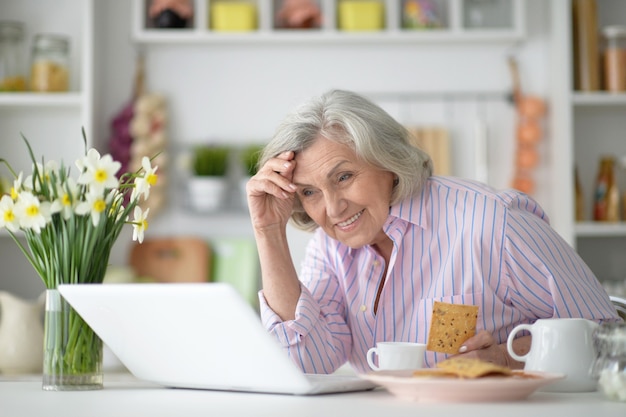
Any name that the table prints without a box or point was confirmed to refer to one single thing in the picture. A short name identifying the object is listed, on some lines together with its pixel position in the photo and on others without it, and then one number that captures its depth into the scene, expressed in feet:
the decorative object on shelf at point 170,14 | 10.59
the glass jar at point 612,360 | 3.66
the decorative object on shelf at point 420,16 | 10.66
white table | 3.35
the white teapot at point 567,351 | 4.03
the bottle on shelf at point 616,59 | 10.23
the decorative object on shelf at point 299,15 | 10.59
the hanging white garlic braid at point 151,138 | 10.57
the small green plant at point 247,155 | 10.57
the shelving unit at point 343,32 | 10.52
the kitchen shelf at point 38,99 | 10.32
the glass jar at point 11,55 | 10.44
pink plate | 3.49
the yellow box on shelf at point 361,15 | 10.59
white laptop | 3.65
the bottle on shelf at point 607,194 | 10.29
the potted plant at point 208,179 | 10.54
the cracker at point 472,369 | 3.61
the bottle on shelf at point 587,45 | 10.28
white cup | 4.25
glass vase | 4.28
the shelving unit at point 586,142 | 10.23
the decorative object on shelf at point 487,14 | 10.70
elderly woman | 5.51
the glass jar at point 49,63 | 10.40
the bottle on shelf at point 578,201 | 10.30
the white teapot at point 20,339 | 8.39
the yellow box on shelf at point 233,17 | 10.62
